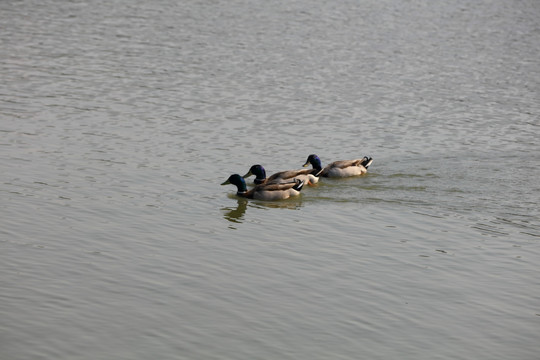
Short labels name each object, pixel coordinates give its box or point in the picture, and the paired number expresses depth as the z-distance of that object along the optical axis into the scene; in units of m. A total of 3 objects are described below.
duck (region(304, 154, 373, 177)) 23.64
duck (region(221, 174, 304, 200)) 22.05
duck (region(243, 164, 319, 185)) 22.56
